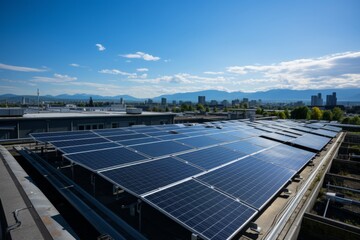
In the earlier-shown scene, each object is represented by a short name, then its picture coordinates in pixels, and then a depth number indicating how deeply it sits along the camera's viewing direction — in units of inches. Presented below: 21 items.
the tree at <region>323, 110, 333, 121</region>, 2992.9
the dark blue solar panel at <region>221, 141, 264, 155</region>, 564.7
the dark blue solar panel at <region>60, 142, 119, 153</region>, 433.9
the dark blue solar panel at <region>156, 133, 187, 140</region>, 646.9
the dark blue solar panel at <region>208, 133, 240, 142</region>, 701.3
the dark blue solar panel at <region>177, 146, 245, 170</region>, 419.1
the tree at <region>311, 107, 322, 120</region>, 2974.9
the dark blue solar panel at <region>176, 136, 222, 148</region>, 590.2
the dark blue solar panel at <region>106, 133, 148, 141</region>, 598.8
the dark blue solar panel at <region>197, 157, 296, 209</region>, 315.6
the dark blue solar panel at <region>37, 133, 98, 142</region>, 519.3
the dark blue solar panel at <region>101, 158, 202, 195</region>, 290.2
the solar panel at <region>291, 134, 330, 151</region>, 768.9
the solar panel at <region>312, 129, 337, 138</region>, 1150.2
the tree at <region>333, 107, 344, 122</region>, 3074.8
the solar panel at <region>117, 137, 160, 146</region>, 543.2
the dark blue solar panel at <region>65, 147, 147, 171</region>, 359.9
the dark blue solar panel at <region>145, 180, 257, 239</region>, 223.8
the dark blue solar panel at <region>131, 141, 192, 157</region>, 466.3
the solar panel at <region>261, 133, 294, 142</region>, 812.0
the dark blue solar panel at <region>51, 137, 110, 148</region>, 475.2
